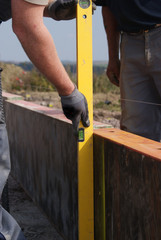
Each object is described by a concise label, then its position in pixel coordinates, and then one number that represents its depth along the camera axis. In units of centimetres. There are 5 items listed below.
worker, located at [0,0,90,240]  239
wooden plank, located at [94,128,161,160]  230
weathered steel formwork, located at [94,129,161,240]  226
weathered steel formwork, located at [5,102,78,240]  283
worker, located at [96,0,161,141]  277
